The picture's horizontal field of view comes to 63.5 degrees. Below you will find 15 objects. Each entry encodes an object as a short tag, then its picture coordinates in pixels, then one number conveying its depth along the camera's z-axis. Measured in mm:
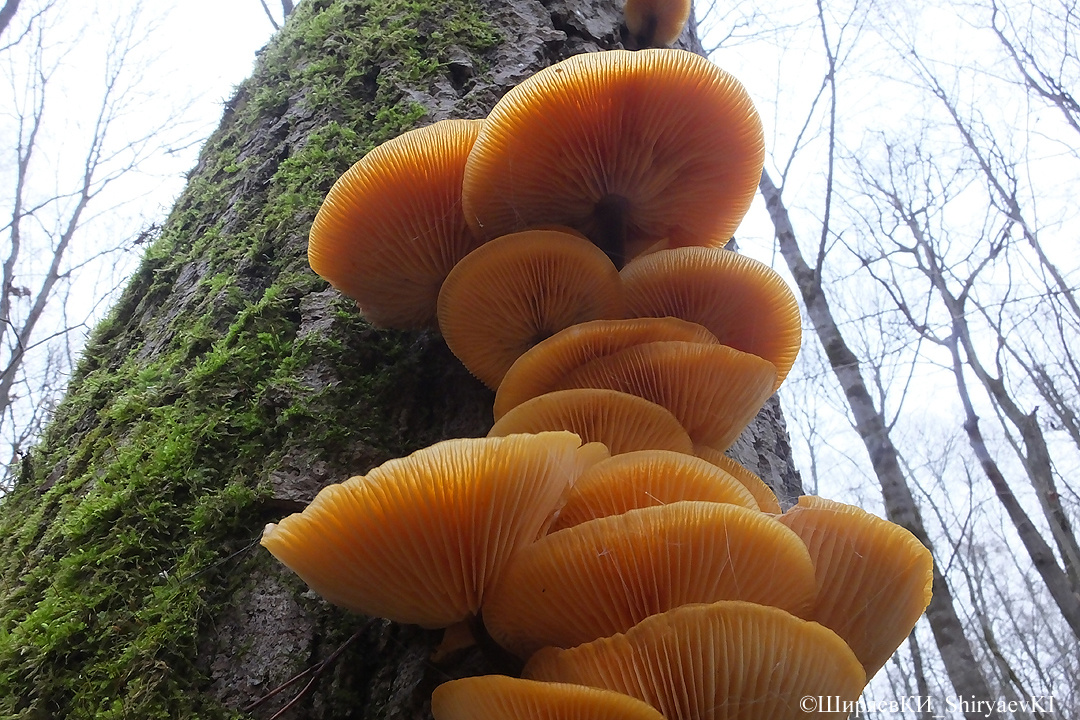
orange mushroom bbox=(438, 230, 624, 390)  242
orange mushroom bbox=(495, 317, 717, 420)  228
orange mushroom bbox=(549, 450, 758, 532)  190
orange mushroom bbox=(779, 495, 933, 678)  188
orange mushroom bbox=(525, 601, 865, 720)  167
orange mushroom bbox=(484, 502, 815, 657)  175
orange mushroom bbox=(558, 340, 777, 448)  224
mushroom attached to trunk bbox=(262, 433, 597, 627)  167
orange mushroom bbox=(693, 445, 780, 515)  214
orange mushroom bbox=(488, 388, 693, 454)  211
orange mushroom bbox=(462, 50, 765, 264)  238
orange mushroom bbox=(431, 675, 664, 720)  161
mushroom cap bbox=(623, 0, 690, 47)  354
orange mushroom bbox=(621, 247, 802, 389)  247
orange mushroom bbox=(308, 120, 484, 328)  246
